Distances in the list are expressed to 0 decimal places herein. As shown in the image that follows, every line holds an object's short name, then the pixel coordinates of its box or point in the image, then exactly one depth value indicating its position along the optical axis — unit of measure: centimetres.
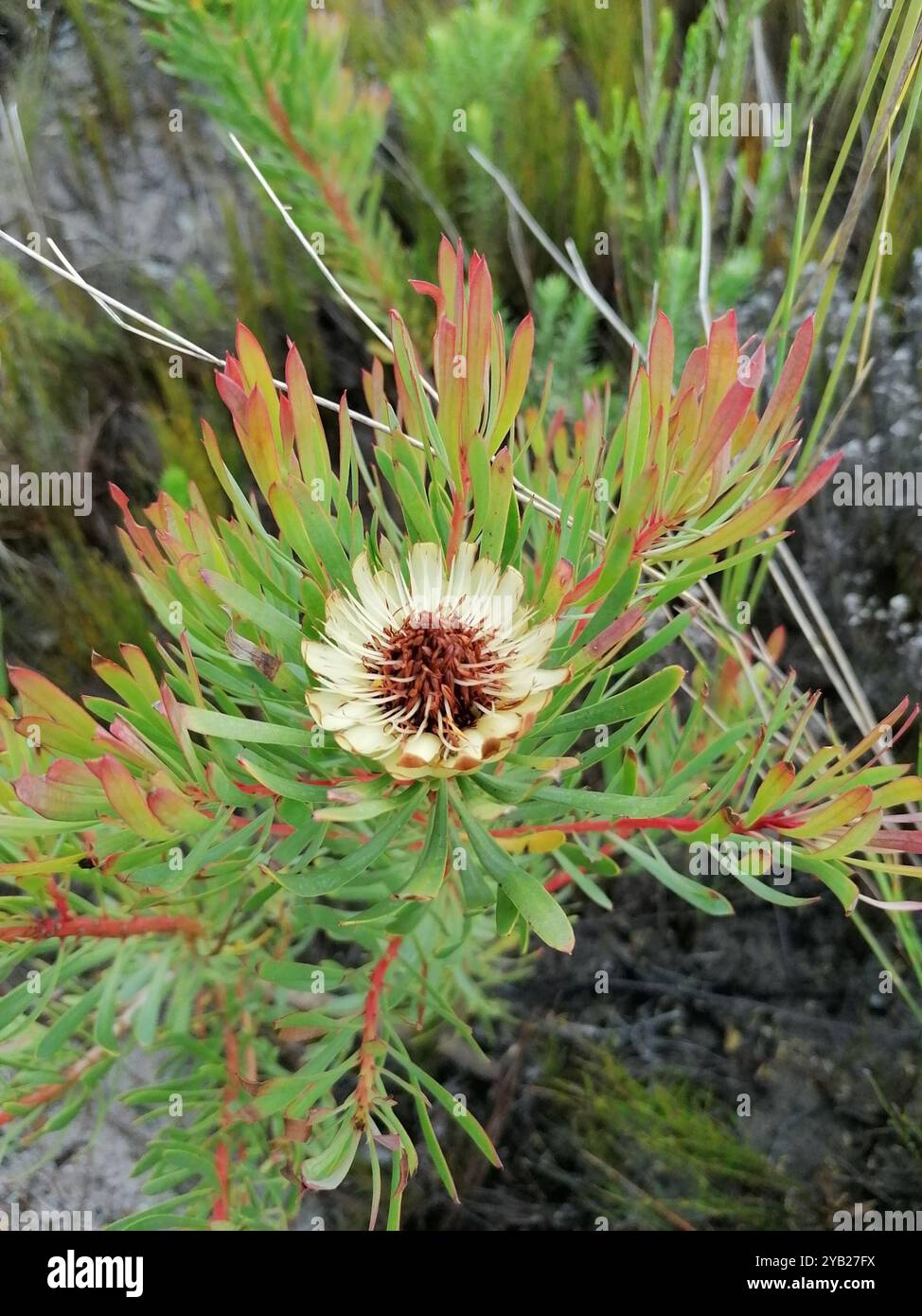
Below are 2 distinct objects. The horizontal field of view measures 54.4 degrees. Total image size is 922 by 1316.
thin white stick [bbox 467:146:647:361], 58
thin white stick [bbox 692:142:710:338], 54
